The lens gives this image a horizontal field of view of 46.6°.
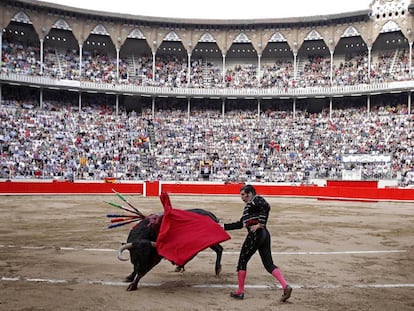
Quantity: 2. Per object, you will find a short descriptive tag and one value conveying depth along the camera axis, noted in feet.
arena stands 116.98
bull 19.94
